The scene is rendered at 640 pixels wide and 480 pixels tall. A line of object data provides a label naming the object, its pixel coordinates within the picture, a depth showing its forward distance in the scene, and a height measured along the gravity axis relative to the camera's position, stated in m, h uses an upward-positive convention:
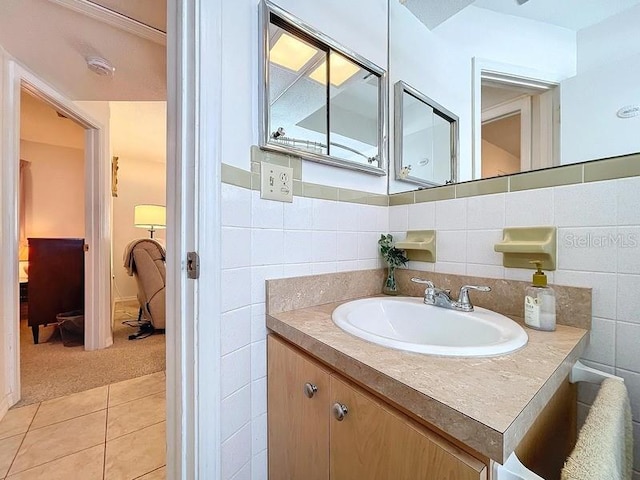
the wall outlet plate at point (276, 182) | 0.80 +0.16
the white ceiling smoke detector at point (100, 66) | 1.45 +0.94
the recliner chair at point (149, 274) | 2.50 -0.35
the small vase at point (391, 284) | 1.10 -0.19
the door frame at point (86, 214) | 1.42 +0.15
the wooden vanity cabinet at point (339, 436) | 0.40 -0.38
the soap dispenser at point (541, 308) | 0.66 -0.18
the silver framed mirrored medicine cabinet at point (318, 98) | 0.84 +0.51
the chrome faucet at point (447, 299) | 0.79 -0.19
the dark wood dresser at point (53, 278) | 2.20 -0.36
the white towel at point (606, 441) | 0.35 -0.30
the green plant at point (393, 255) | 1.10 -0.07
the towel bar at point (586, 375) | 0.62 -0.32
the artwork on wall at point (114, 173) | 3.33 +0.78
